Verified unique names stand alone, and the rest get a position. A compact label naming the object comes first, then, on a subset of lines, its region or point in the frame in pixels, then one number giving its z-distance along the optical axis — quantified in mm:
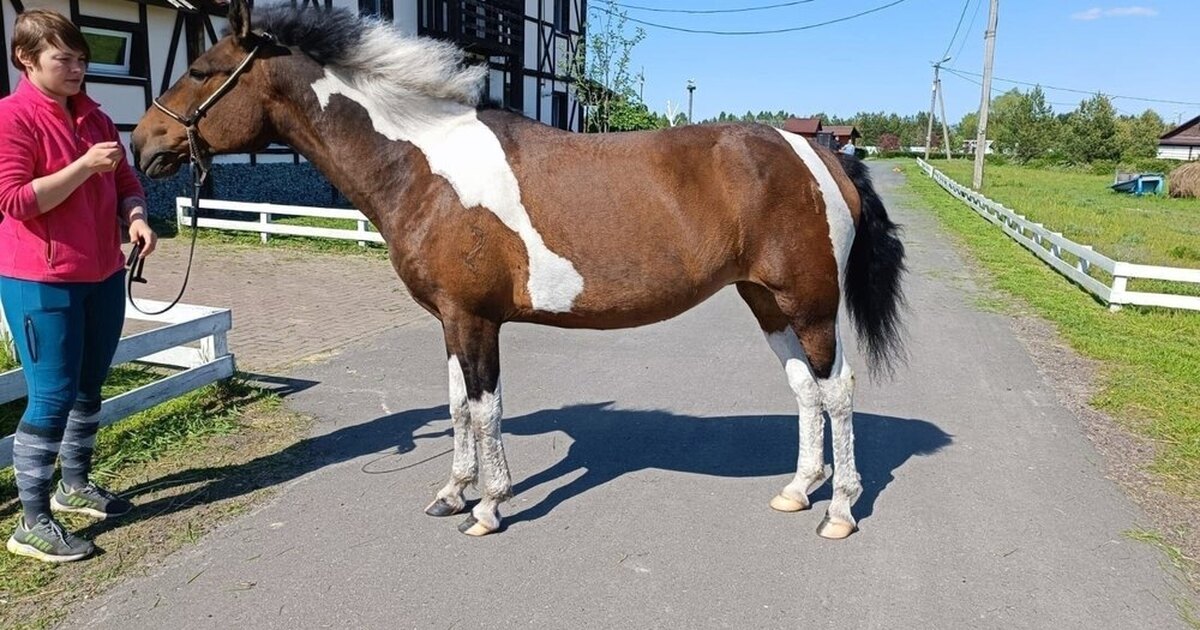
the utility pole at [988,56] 25656
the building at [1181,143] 61562
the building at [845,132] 90138
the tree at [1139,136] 59562
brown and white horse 3447
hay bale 31391
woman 2941
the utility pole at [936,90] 67062
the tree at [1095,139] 56688
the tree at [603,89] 20938
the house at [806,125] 78562
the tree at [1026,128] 65312
